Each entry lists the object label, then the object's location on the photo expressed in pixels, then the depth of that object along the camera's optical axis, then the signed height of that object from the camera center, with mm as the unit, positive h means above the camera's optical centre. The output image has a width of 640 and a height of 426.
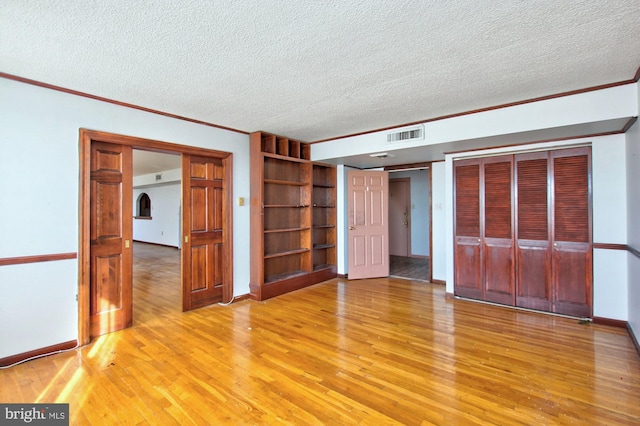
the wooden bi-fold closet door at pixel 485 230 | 4156 -233
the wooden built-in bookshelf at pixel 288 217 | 4566 -56
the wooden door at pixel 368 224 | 5699 -200
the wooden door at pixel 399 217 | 8602 -99
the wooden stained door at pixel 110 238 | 3193 -247
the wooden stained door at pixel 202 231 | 4000 -224
